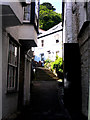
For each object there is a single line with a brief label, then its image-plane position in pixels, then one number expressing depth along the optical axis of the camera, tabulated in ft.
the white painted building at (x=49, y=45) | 97.91
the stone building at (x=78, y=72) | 20.75
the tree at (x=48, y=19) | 143.84
